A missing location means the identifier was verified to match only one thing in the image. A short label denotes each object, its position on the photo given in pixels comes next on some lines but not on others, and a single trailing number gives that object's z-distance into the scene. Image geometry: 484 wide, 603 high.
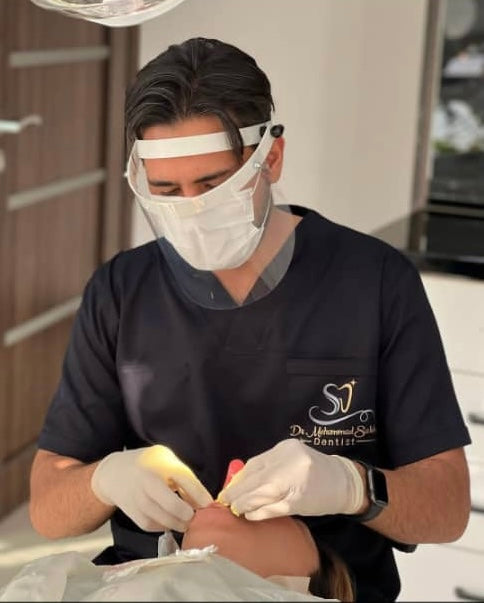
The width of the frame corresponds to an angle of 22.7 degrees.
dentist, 1.46
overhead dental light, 1.43
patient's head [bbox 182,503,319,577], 1.36
